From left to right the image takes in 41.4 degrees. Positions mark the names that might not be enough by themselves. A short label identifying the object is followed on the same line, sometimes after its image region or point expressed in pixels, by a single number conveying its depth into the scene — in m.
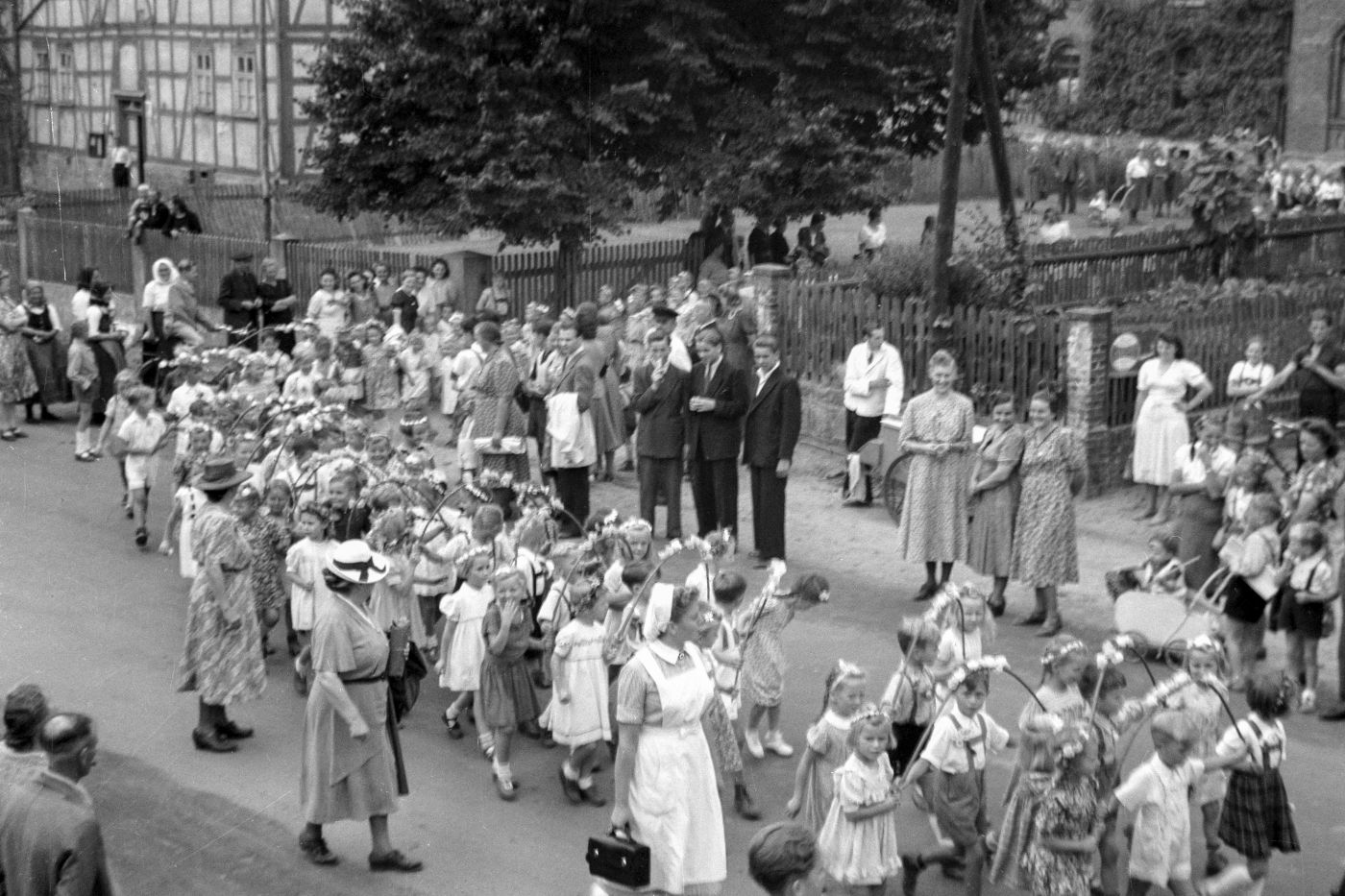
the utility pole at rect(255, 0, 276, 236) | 30.59
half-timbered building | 35.94
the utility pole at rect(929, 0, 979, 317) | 16.97
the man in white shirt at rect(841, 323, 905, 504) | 15.70
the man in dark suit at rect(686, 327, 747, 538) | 13.74
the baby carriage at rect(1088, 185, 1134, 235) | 33.41
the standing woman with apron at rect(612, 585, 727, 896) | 7.66
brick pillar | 16.06
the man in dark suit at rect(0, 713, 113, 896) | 6.33
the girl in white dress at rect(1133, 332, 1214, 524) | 15.16
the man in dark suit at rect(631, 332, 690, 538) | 14.12
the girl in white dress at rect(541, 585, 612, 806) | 9.52
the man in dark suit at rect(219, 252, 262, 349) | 21.12
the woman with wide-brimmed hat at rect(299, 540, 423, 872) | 8.44
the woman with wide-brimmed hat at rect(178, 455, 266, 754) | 10.31
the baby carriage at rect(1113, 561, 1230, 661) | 10.95
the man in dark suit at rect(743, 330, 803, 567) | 13.47
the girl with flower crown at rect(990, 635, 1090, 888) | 8.05
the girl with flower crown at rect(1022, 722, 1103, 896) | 7.95
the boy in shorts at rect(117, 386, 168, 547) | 15.02
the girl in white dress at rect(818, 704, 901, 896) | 8.05
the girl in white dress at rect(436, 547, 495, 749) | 10.23
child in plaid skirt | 8.26
